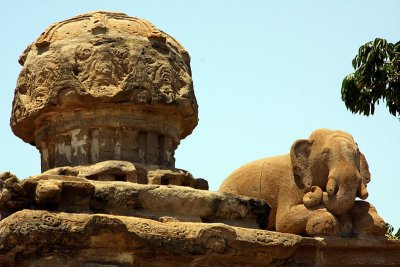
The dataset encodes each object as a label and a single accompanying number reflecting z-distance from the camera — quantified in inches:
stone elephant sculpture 628.4
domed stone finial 627.8
